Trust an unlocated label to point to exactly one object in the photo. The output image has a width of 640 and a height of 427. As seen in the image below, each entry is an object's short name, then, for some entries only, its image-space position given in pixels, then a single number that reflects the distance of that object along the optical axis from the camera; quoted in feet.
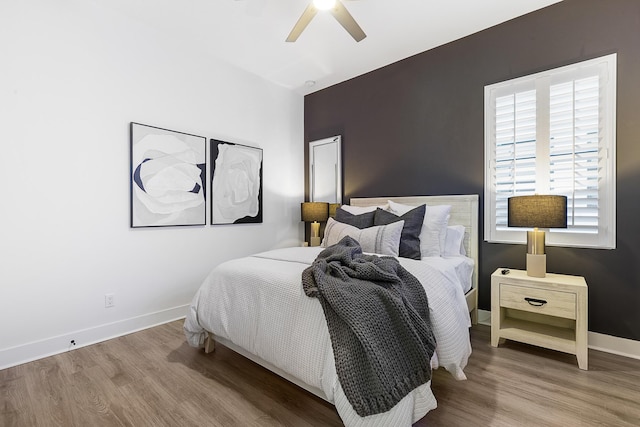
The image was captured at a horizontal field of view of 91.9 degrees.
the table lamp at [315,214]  13.09
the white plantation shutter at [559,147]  7.75
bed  4.76
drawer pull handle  7.39
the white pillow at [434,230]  8.70
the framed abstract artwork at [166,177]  9.35
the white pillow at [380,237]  8.33
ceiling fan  7.17
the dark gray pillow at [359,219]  9.61
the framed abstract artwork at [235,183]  11.40
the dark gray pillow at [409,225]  8.40
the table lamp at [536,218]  7.20
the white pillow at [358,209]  10.25
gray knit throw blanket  4.41
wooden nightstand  6.96
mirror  13.65
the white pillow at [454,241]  9.25
